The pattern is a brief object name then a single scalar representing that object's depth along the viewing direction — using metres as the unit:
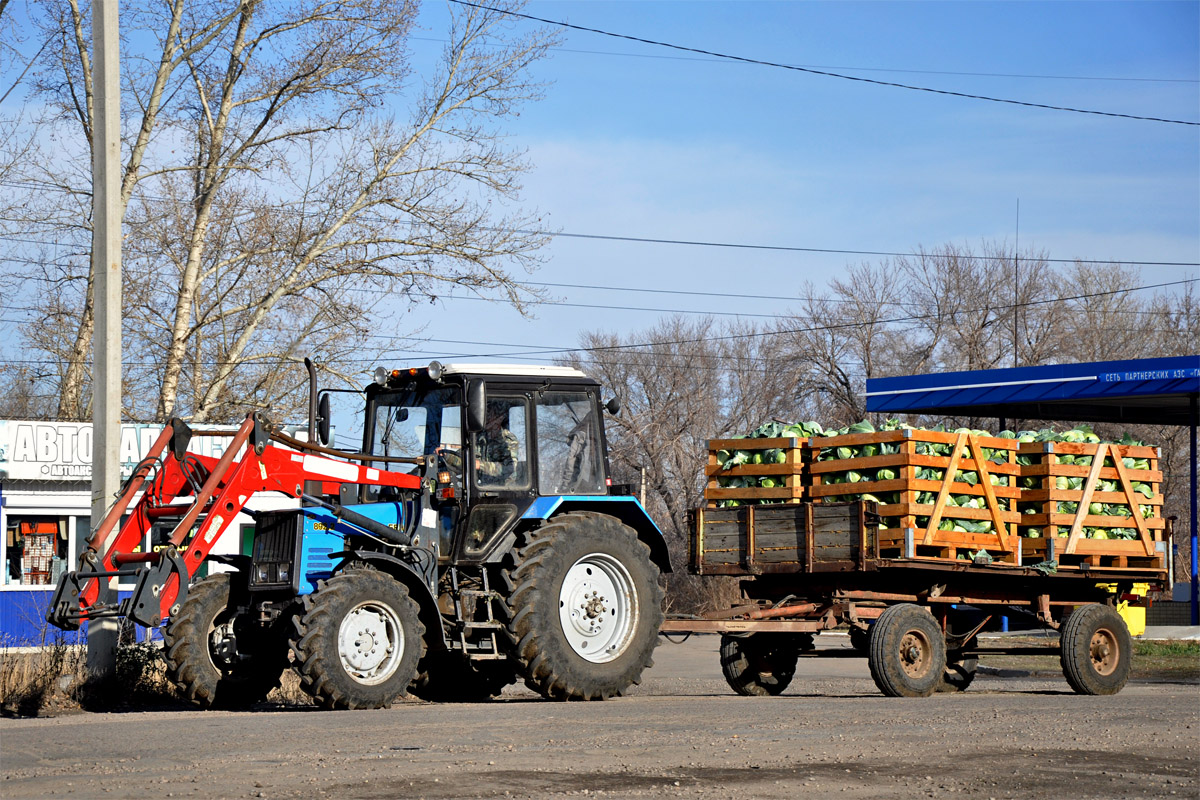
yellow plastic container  24.12
